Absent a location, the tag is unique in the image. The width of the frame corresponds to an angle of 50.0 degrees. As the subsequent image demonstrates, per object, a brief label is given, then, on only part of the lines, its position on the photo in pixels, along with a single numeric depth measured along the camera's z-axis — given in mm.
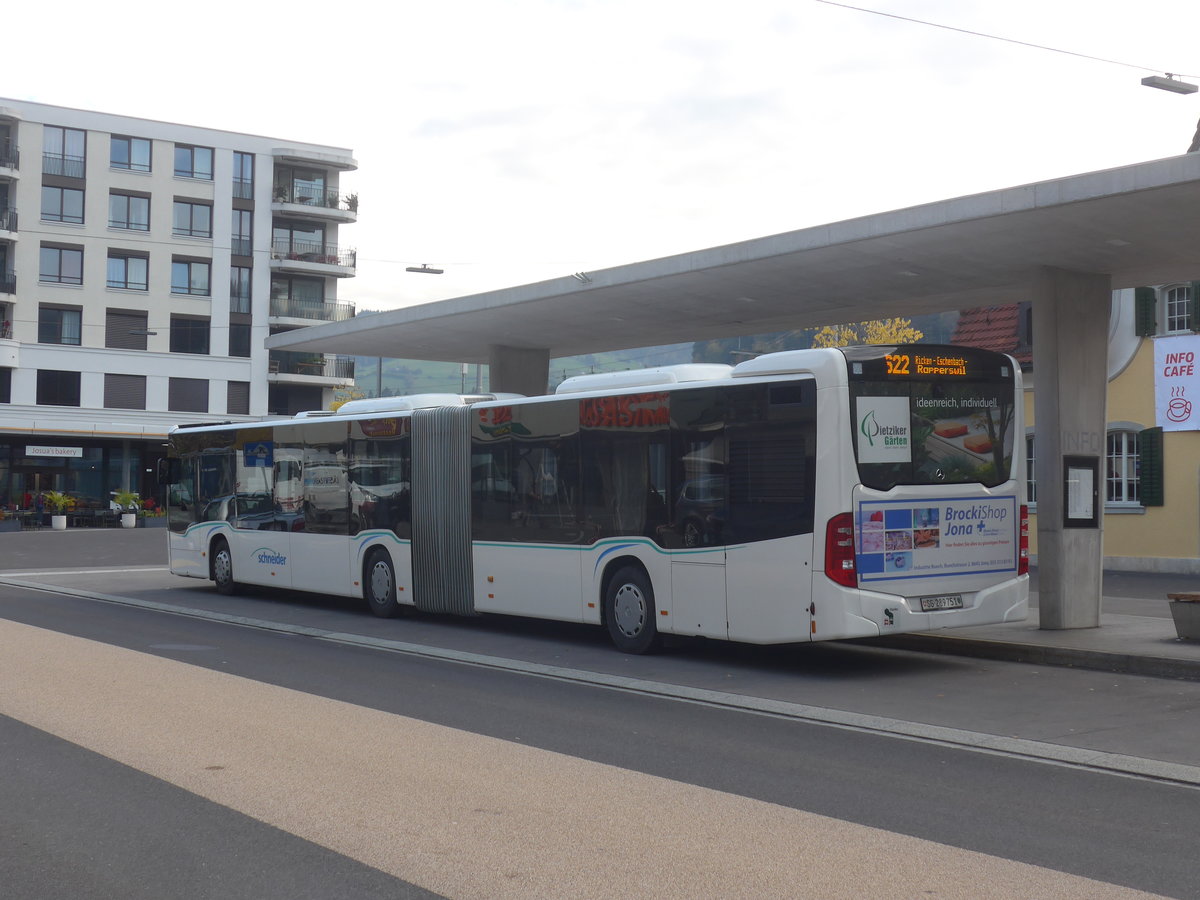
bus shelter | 12867
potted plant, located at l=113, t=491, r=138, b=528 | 56572
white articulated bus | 12211
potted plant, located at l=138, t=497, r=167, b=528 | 58375
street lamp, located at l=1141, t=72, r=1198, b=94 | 15891
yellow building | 26234
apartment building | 60562
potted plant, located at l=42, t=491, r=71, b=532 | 54500
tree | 52562
